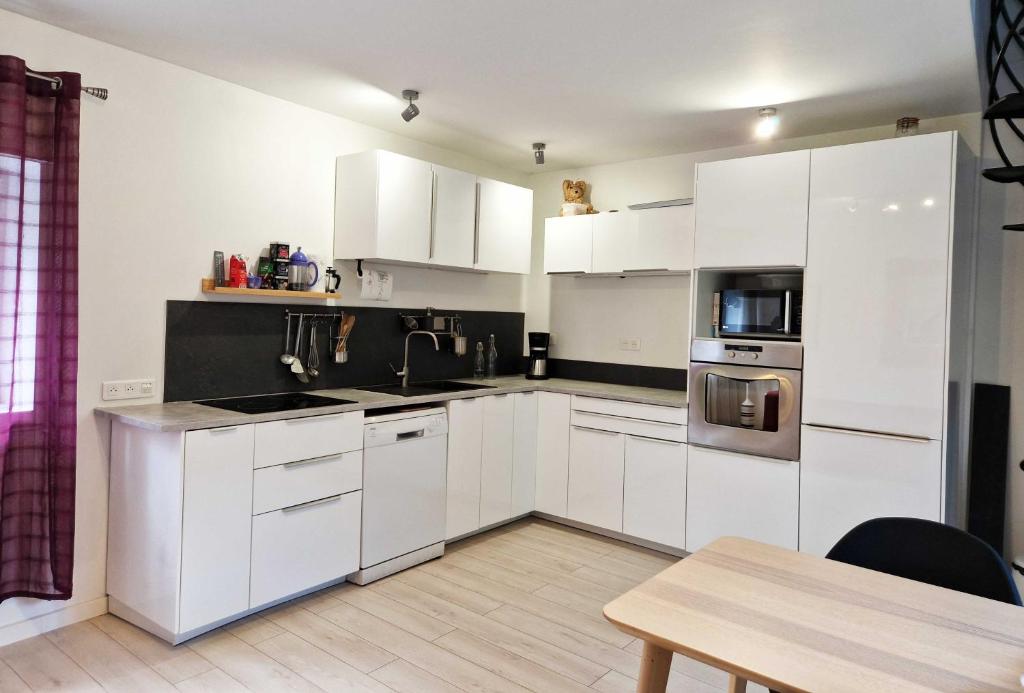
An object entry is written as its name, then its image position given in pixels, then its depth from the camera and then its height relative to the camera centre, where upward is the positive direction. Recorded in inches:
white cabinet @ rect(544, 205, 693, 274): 159.6 +25.5
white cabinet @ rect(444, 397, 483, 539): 151.4 -30.1
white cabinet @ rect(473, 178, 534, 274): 170.7 +29.5
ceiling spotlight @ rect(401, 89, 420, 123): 132.3 +45.8
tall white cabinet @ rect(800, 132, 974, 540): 118.6 +2.7
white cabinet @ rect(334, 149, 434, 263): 143.8 +28.6
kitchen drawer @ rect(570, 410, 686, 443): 151.6 -20.3
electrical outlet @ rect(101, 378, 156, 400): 115.5 -10.9
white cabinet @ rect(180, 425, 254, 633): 103.9 -31.6
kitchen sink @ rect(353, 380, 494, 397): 149.8 -12.7
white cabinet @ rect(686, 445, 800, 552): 135.3 -32.7
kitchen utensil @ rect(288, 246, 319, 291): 136.9 +12.7
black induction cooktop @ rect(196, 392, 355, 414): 119.3 -13.7
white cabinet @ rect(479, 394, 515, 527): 160.6 -29.8
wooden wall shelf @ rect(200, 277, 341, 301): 126.1 +7.8
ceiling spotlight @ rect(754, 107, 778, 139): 136.1 +47.4
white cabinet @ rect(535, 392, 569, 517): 171.3 -29.7
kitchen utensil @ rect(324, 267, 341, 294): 148.6 +12.0
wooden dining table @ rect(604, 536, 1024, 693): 46.7 -22.6
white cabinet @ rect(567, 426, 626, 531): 161.6 -34.1
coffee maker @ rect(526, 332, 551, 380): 191.0 -4.6
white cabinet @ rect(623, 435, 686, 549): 151.0 -34.9
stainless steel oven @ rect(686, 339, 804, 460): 134.5 -10.9
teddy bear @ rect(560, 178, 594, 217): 181.5 +39.7
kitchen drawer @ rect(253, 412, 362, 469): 113.7 -19.1
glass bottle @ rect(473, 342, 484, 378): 187.9 -7.5
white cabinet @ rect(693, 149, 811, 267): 133.8 +28.2
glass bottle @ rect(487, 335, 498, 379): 187.8 -6.8
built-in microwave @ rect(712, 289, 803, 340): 136.1 +6.9
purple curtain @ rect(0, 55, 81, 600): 101.2 -2.3
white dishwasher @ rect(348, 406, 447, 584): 132.5 -32.4
